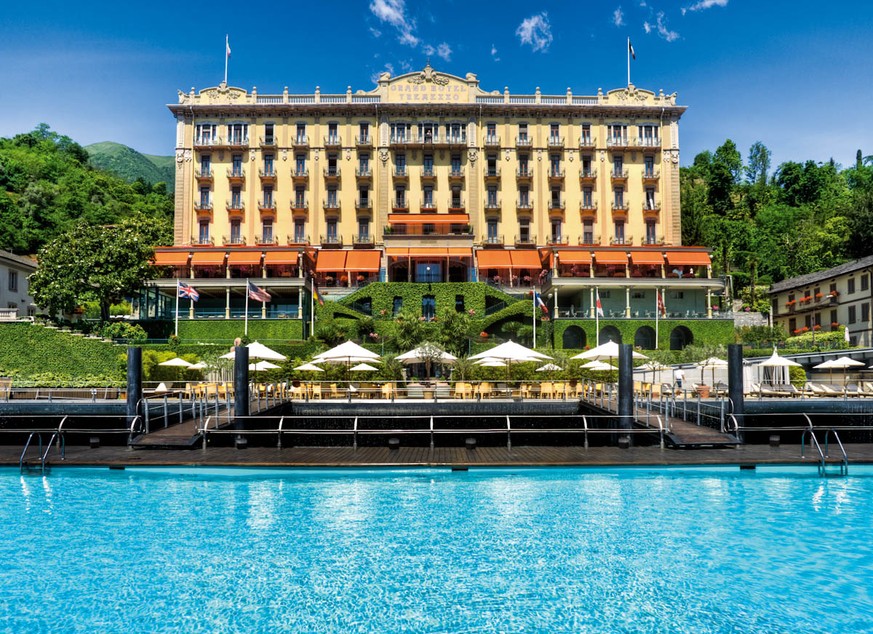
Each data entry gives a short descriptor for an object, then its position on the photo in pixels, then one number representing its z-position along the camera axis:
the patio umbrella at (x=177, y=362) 29.68
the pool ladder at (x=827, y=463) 13.37
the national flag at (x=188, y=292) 37.56
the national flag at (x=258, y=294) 36.38
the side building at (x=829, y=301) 44.34
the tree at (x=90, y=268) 40.59
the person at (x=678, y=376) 32.34
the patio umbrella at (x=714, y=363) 28.08
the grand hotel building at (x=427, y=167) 56.56
